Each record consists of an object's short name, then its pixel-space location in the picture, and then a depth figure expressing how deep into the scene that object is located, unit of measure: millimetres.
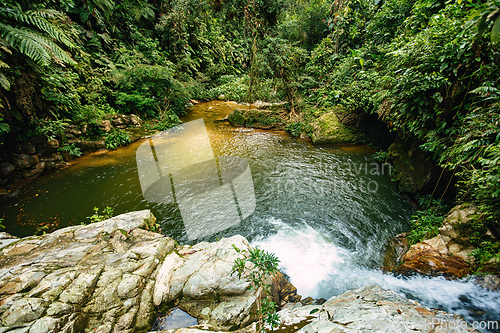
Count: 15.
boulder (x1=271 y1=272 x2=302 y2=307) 2648
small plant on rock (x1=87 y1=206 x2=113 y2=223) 4048
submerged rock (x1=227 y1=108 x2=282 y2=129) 9705
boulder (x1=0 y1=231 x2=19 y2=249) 2863
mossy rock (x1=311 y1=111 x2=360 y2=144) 7512
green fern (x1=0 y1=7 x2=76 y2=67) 4504
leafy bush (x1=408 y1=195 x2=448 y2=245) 3473
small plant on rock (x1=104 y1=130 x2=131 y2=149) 7309
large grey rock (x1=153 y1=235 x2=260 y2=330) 2143
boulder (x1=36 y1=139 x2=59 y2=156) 5857
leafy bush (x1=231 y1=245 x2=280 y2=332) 2076
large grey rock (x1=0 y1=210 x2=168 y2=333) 1875
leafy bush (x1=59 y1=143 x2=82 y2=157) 6320
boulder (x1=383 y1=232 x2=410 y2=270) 3344
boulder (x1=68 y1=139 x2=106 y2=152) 6708
